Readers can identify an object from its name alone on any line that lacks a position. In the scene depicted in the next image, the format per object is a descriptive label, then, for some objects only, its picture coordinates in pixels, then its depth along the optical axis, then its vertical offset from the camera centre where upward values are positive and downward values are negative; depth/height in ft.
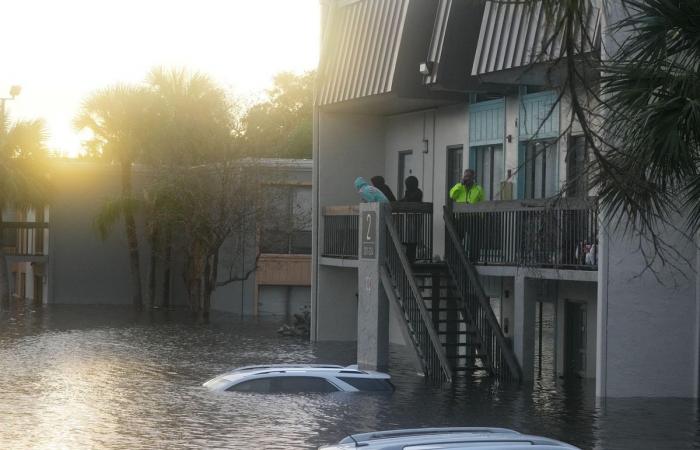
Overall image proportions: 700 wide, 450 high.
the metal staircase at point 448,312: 88.38 -3.95
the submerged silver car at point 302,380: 76.43 -7.64
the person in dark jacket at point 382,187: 102.37 +5.41
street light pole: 176.24 +21.91
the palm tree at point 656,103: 44.01 +5.65
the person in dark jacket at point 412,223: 95.61 +2.44
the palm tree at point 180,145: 145.38 +12.21
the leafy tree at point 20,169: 166.20 +10.34
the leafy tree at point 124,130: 164.35 +15.43
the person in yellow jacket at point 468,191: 93.91 +4.84
